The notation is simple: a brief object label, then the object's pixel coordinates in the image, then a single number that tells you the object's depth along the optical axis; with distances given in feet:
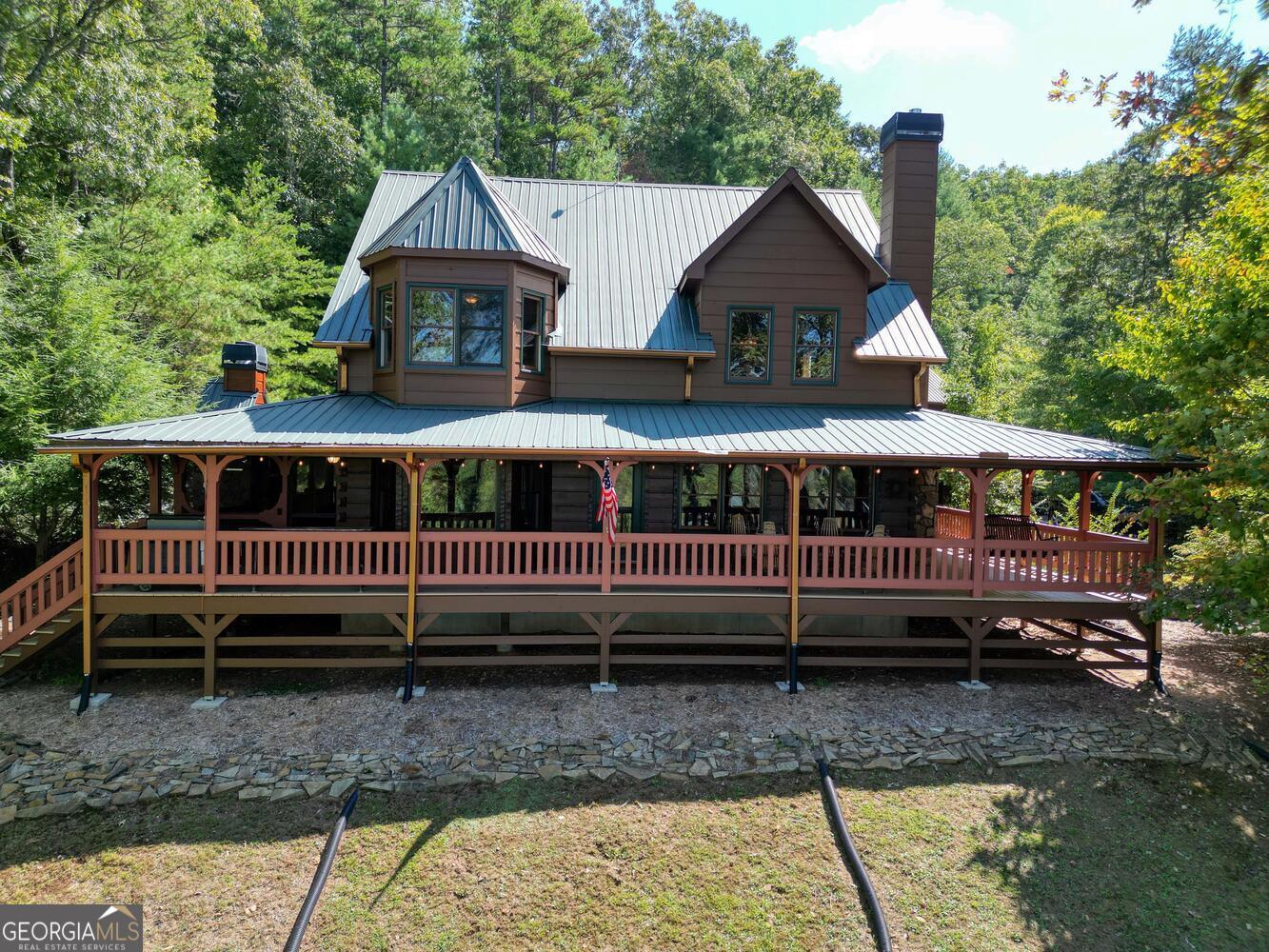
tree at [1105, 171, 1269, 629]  28.55
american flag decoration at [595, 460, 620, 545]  33.37
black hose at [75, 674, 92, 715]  31.63
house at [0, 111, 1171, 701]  33.58
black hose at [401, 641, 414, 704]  33.04
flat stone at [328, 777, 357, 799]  26.45
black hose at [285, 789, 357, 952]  20.03
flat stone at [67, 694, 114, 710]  31.91
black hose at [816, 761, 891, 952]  20.84
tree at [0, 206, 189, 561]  43.29
